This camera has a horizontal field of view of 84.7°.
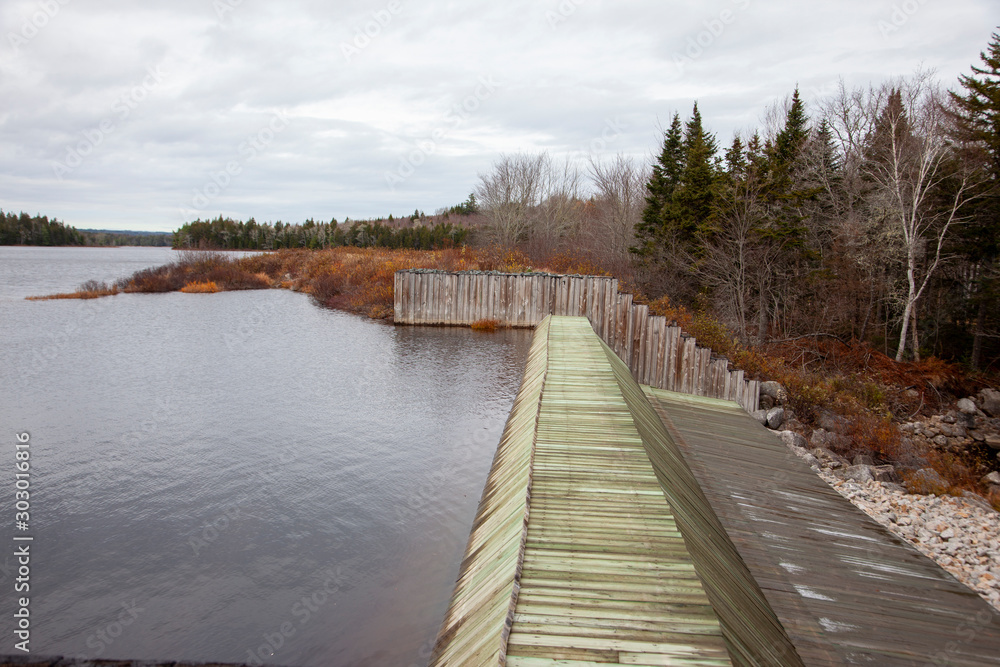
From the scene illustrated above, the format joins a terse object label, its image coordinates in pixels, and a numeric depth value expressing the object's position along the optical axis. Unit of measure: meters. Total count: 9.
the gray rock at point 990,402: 17.95
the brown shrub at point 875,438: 13.13
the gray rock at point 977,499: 10.05
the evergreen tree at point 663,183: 31.66
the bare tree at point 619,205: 34.91
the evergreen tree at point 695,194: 28.00
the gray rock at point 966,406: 17.97
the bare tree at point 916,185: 19.72
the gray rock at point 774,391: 15.29
